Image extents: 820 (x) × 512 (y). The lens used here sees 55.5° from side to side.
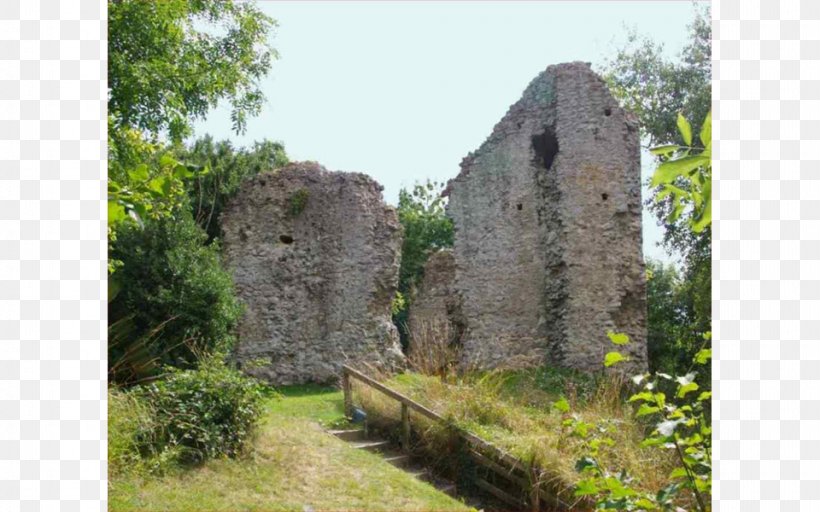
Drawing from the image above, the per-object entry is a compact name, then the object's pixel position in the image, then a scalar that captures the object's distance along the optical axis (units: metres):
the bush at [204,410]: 8.33
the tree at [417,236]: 28.11
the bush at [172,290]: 13.29
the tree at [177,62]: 9.74
